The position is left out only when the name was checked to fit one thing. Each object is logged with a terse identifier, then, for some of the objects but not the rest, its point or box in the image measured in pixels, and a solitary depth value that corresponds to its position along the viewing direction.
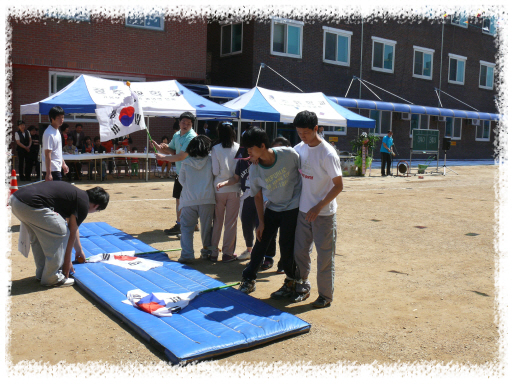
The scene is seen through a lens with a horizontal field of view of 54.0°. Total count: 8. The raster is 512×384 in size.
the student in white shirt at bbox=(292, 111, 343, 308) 4.41
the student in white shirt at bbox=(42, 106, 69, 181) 7.00
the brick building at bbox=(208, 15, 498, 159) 22.67
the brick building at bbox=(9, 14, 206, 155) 17.00
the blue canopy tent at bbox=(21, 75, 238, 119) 12.88
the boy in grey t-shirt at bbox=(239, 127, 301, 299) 4.70
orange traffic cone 8.59
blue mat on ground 3.77
